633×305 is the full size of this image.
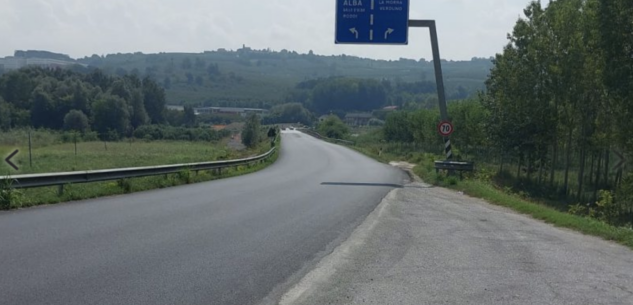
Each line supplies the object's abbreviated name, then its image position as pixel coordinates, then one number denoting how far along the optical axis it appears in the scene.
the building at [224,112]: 192.88
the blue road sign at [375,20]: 26.70
